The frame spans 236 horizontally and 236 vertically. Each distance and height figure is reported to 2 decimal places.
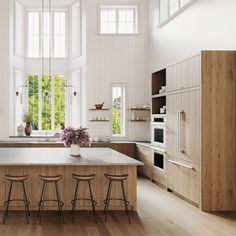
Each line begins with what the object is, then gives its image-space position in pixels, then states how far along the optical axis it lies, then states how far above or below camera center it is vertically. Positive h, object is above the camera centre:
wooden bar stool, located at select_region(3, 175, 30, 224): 5.24 -0.87
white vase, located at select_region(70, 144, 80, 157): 5.96 -0.51
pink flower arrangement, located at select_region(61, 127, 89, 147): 5.81 -0.29
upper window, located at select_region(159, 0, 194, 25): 8.08 +2.40
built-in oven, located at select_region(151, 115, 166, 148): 7.65 -0.31
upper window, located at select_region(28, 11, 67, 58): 10.88 +2.30
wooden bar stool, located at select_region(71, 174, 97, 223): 5.33 -0.96
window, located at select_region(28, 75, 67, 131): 10.74 +0.38
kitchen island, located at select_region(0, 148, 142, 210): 5.75 -0.97
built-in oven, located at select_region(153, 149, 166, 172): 7.59 -0.86
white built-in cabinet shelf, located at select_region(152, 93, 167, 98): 7.68 +0.44
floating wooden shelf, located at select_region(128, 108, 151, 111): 10.21 +0.20
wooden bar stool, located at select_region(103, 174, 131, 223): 5.31 -0.98
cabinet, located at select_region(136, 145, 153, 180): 8.54 -0.98
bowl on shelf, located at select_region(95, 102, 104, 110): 10.06 +0.27
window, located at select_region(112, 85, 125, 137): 10.30 +0.15
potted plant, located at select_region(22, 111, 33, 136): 10.20 -0.11
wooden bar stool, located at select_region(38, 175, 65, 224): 5.22 -1.15
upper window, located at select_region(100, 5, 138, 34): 10.41 +2.60
